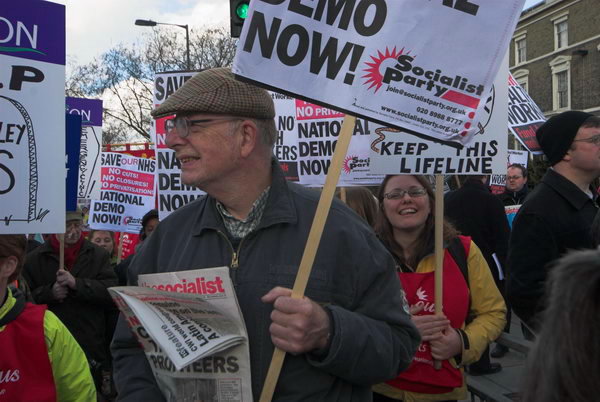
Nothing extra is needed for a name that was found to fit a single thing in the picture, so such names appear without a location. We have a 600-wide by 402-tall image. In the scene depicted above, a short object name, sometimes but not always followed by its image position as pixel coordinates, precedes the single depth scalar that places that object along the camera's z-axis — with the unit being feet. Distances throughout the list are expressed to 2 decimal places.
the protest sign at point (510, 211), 32.27
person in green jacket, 8.32
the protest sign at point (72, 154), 10.76
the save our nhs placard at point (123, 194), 25.94
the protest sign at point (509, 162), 42.14
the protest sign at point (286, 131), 22.21
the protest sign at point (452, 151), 12.80
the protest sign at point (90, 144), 25.23
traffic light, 22.66
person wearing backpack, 10.11
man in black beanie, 10.70
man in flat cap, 6.42
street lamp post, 78.02
